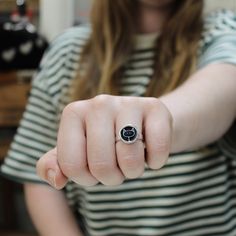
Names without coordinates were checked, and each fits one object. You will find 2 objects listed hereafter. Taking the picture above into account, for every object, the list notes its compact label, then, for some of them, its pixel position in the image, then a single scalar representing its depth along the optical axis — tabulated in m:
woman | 0.56
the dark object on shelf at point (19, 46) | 1.05
